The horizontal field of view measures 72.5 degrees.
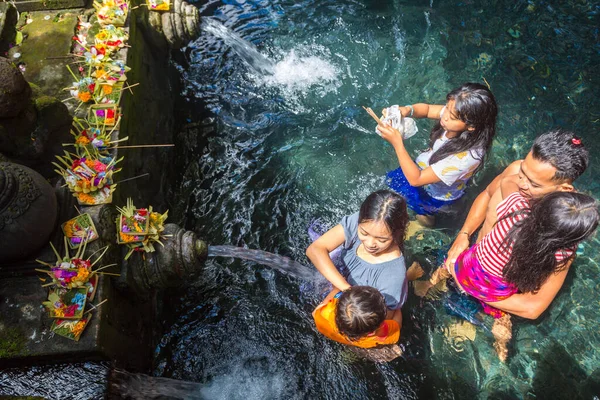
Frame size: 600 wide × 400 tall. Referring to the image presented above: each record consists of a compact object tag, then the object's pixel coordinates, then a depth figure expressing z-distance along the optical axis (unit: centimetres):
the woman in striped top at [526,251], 228
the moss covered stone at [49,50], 368
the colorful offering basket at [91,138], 329
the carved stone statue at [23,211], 255
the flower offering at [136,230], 310
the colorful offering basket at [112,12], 404
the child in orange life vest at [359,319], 238
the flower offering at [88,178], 309
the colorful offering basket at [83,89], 353
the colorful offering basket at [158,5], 475
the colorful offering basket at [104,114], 345
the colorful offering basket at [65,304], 266
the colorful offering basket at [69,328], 262
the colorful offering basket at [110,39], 385
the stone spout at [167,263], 312
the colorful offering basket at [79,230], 289
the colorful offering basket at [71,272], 271
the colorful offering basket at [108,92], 357
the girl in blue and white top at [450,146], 288
